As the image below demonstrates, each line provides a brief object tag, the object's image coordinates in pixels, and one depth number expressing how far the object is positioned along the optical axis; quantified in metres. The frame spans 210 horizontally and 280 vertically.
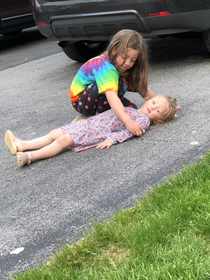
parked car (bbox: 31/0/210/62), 4.12
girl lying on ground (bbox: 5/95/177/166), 2.89
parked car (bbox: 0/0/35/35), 7.66
